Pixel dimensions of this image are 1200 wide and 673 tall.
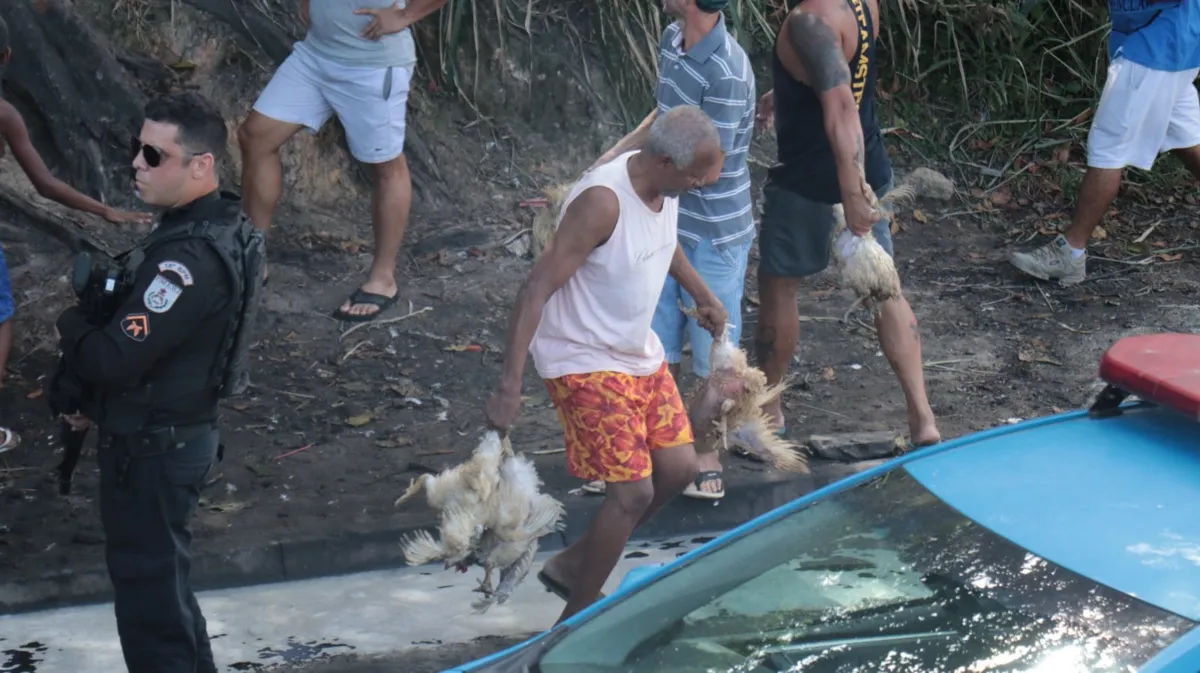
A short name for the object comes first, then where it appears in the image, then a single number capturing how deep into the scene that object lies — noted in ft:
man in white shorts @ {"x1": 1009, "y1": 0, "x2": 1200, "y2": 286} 47.44
